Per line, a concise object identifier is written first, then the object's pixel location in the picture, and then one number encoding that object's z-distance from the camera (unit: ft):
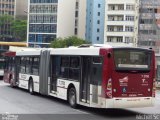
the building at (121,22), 318.86
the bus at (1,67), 133.80
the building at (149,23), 274.77
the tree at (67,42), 305.16
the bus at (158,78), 129.54
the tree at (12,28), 462.60
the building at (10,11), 501.97
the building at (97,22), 383.39
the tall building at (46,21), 368.68
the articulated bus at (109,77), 53.16
